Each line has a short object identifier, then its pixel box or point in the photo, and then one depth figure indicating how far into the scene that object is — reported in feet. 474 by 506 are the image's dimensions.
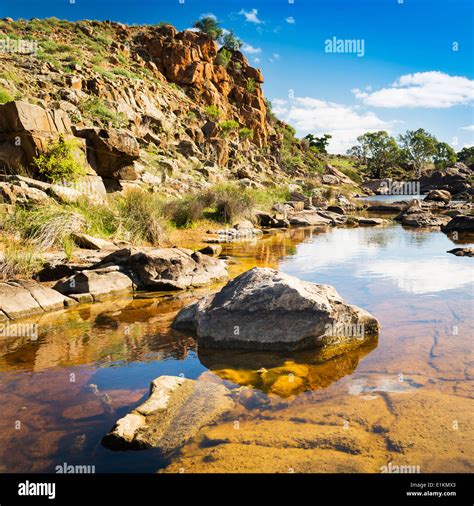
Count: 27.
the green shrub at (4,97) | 61.53
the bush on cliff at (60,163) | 44.27
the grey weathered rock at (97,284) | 25.55
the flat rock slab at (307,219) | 74.59
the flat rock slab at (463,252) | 42.01
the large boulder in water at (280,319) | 17.75
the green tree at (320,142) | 311.88
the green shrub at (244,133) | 183.62
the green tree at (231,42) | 236.63
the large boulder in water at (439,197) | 130.82
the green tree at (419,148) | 319.68
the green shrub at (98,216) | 37.99
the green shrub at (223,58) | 212.23
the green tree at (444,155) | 346.35
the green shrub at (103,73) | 119.85
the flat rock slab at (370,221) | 77.48
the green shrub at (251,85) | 219.00
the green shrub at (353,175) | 252.99
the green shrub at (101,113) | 92.84
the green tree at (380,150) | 304.75
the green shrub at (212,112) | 168.35
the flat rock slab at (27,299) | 21.76
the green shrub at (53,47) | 121.90
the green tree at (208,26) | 226.79
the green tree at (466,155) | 347.77
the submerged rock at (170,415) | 10.86
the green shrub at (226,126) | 158.49
